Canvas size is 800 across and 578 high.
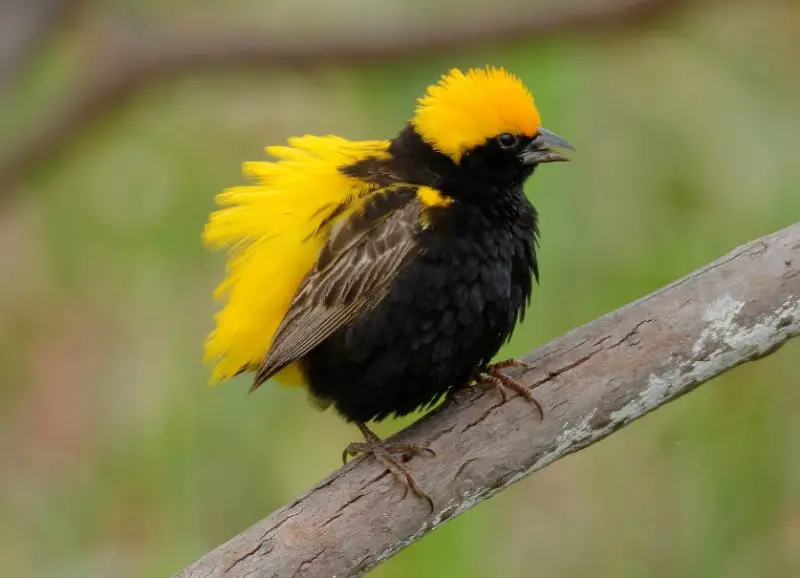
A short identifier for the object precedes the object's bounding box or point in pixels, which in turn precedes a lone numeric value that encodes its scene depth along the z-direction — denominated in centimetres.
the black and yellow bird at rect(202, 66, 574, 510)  568
